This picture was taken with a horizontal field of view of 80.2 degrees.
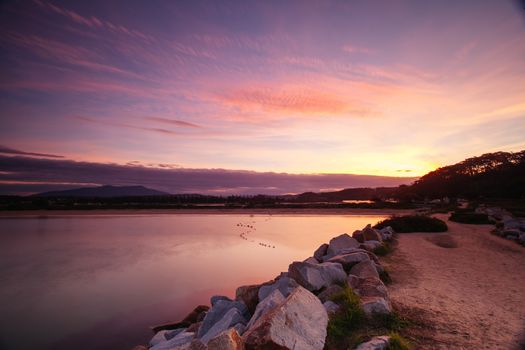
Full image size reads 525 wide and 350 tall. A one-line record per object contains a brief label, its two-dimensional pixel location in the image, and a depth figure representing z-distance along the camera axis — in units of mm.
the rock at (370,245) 12242
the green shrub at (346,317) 5035
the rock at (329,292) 6277
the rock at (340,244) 11991
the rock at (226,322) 5586
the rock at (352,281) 6715
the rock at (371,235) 14273
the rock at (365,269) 7869
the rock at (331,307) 5573
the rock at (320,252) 11883
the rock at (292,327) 3801
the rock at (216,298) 8136
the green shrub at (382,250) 12516
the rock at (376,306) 5504
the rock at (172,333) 6876
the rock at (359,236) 13969
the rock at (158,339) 6500
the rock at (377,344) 4227
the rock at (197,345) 3624
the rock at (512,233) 16391
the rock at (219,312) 6315
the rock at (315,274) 6977
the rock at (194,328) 6790
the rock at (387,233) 16750
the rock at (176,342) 5456
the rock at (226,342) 3580
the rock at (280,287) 6507
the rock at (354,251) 9804
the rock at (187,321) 8062
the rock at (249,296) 6815
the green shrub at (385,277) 8383
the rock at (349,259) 8953
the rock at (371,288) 6221
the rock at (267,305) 5000
